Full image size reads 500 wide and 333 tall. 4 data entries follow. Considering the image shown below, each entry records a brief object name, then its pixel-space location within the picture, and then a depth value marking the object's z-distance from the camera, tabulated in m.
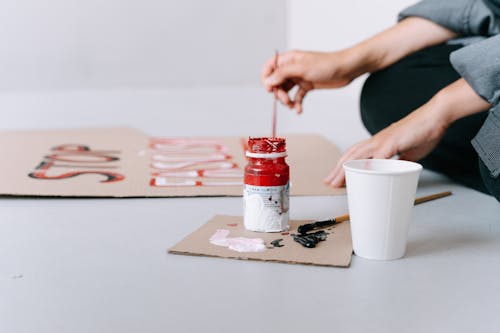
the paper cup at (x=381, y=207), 0.94
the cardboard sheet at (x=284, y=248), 0.99
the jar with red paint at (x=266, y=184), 1.08
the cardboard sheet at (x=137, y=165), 1.45
